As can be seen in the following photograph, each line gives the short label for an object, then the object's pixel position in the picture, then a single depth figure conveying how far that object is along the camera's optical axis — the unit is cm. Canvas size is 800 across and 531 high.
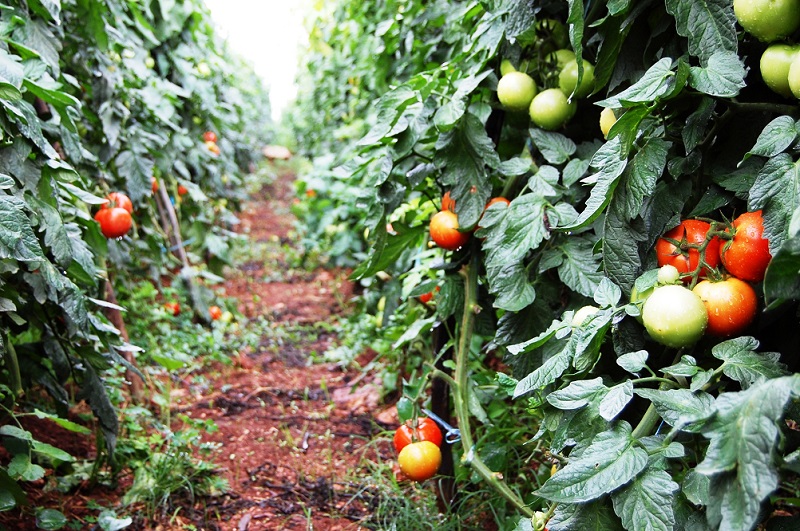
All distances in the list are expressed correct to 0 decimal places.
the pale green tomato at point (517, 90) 142
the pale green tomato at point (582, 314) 107
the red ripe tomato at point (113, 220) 214
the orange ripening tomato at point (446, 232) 150
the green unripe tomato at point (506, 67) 150
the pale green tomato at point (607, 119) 116
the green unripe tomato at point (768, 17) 84
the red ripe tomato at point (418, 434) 161
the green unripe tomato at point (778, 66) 85
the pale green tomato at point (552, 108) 135
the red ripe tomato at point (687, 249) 94
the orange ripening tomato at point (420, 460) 151
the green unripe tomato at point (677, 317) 87
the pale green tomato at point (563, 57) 141
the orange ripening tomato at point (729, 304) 88
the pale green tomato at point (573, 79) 130
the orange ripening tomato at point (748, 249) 87
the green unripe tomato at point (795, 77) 79
